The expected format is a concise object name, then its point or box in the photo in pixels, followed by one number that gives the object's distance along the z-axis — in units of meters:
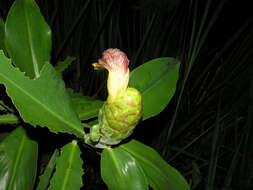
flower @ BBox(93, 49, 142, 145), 0.61
